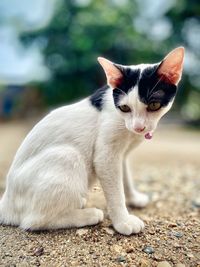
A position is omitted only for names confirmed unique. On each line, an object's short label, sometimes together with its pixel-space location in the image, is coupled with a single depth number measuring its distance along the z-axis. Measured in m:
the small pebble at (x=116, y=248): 0.31
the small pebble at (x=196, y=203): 0.49
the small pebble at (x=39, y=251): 0.30
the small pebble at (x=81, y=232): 0.33
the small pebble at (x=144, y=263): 0.29
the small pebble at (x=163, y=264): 0.29
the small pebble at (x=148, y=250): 0.31
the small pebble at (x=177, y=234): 0.34
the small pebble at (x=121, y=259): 0.30
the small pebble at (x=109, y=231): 0.33
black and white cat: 0.30
